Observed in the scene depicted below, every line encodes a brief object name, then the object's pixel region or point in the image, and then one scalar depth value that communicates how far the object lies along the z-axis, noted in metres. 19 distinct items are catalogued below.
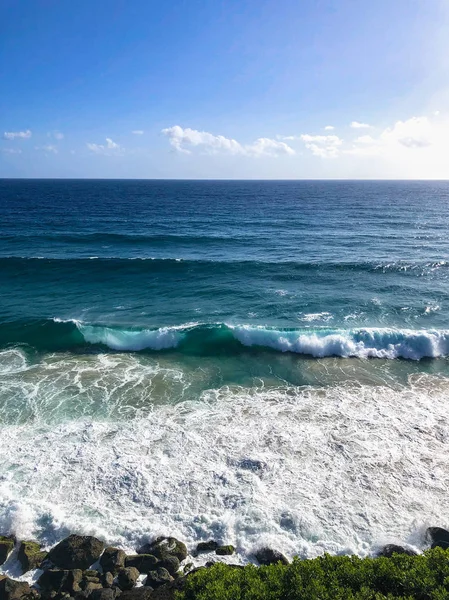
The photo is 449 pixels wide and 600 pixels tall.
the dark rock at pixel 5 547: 13.13
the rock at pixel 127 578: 12.35
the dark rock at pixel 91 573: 12.68
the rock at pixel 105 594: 11.63
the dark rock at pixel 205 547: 13.59
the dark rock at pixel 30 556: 12.92
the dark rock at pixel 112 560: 12.78
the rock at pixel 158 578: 12.28
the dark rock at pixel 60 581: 12.14
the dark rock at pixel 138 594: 11.56
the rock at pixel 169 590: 11.44
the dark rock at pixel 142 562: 12.84
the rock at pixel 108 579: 12.34
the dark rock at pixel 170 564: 12.73
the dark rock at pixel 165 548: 13.21
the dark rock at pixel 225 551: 13.40
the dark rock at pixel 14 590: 11.79
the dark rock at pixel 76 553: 12.95
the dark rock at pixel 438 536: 13.47
